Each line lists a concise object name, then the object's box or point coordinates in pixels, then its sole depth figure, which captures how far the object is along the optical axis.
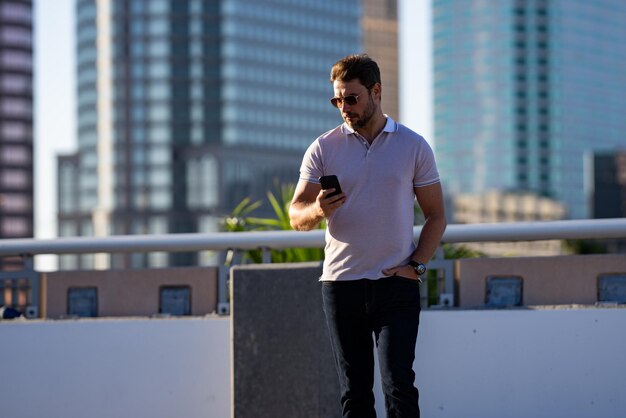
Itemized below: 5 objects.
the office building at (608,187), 135.50
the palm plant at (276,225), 6.84
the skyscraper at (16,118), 142.50
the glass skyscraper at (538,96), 170.75
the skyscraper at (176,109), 137.12
